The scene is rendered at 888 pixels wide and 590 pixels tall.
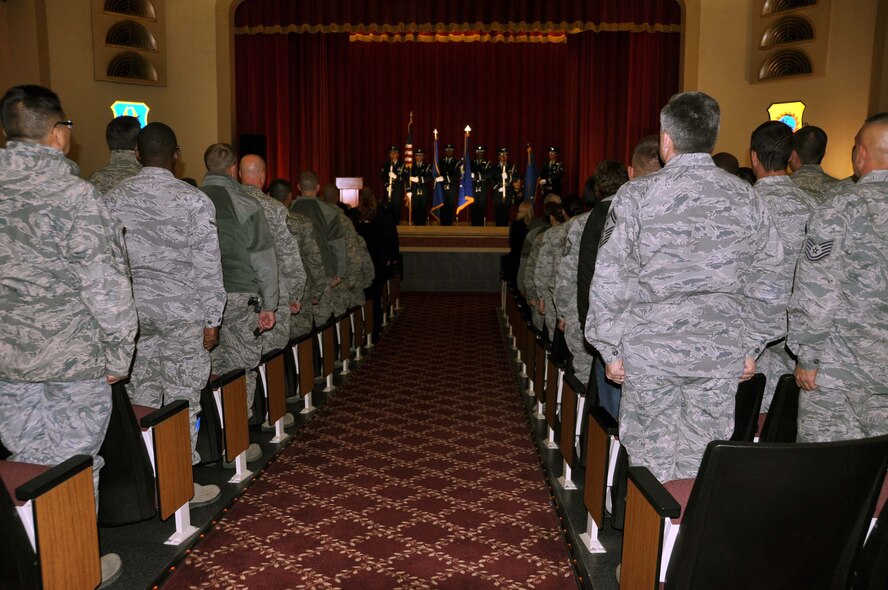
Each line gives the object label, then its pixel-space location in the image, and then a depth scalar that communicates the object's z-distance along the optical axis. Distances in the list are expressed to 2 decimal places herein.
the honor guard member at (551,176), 13.41
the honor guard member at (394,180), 13.60
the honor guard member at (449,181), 13.52
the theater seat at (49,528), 1.73
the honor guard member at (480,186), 13.36
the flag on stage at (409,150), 13.81
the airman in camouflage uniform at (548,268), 4.47
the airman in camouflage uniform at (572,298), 3.46
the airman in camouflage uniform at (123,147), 3.50
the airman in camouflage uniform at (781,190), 3.00
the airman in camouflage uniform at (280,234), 4.00
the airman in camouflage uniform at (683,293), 2.07
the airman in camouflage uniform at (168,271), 2.87
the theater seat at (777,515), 1.44
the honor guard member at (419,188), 13.55
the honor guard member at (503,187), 13.30
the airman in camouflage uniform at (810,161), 3.38
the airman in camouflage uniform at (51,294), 2.11
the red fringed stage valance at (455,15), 10.61
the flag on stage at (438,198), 13.56
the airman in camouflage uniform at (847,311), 2.29
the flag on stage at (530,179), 14.02
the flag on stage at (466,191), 13.48
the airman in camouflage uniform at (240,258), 3.49
